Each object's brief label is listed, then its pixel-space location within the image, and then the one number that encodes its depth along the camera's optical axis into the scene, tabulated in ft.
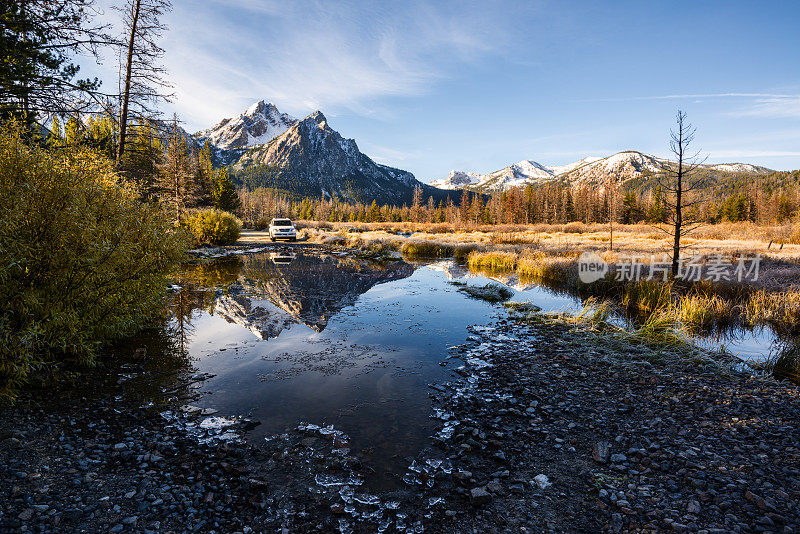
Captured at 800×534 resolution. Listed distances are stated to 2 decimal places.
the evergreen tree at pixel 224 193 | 198.39
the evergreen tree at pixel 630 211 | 294.46
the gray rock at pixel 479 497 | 12.68
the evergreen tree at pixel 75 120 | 33.72
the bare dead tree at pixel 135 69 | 48.91
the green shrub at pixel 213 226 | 103.45
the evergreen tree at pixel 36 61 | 29.40
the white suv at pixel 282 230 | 137.08
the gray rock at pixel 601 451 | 14.78
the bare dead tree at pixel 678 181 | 46.57
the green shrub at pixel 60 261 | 16.61
